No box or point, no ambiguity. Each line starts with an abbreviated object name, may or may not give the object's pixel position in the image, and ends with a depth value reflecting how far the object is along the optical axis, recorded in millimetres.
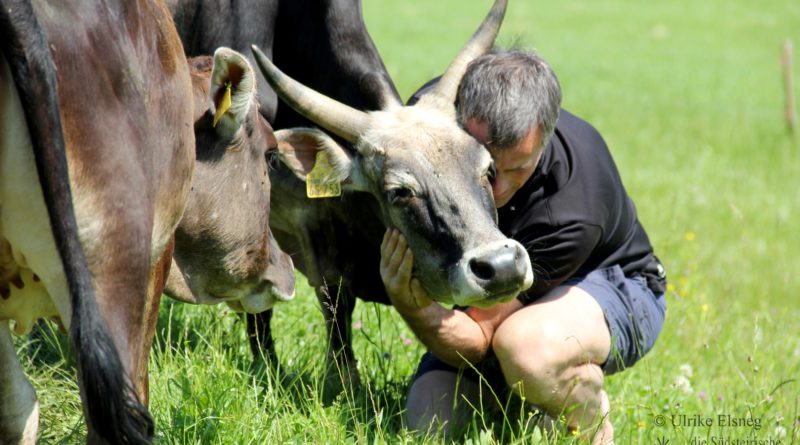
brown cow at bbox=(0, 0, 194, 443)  5270
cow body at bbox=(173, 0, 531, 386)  8836
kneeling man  8984
